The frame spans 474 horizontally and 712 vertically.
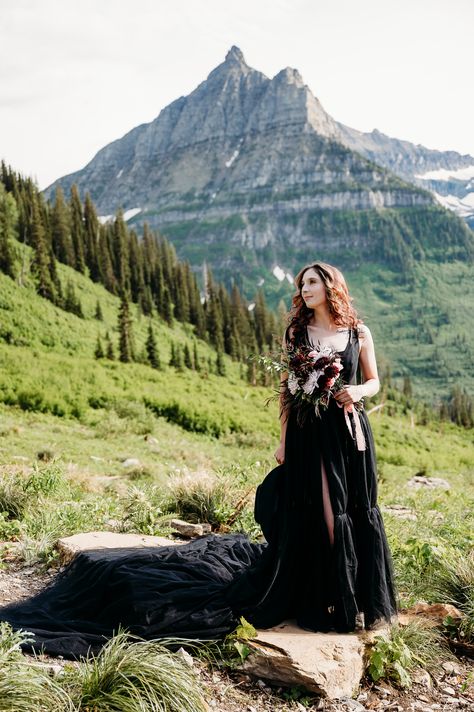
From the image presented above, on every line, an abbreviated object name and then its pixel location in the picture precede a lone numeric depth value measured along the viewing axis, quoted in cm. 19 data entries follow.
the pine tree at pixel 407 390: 10372
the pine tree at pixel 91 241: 5891
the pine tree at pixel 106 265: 5804
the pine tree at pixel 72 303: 4272
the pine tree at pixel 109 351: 3809
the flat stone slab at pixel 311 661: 390
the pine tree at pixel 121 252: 6153
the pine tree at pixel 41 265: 4156
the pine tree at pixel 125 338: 4069
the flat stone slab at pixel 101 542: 577
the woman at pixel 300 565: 445
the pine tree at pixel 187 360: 4956
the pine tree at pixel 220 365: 5372
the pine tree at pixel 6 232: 3972
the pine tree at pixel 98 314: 4544
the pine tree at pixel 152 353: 4359
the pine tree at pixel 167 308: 6361
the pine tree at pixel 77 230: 5761
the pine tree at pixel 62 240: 5500
